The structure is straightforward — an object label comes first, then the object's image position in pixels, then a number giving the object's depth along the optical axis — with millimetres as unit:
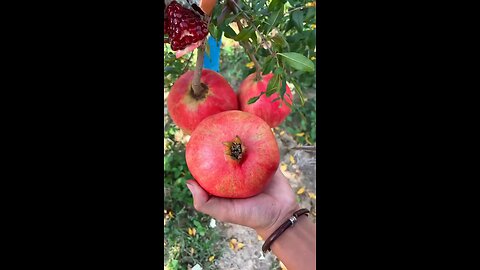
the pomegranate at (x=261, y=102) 763
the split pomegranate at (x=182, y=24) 568
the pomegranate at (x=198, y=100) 753
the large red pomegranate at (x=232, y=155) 652
